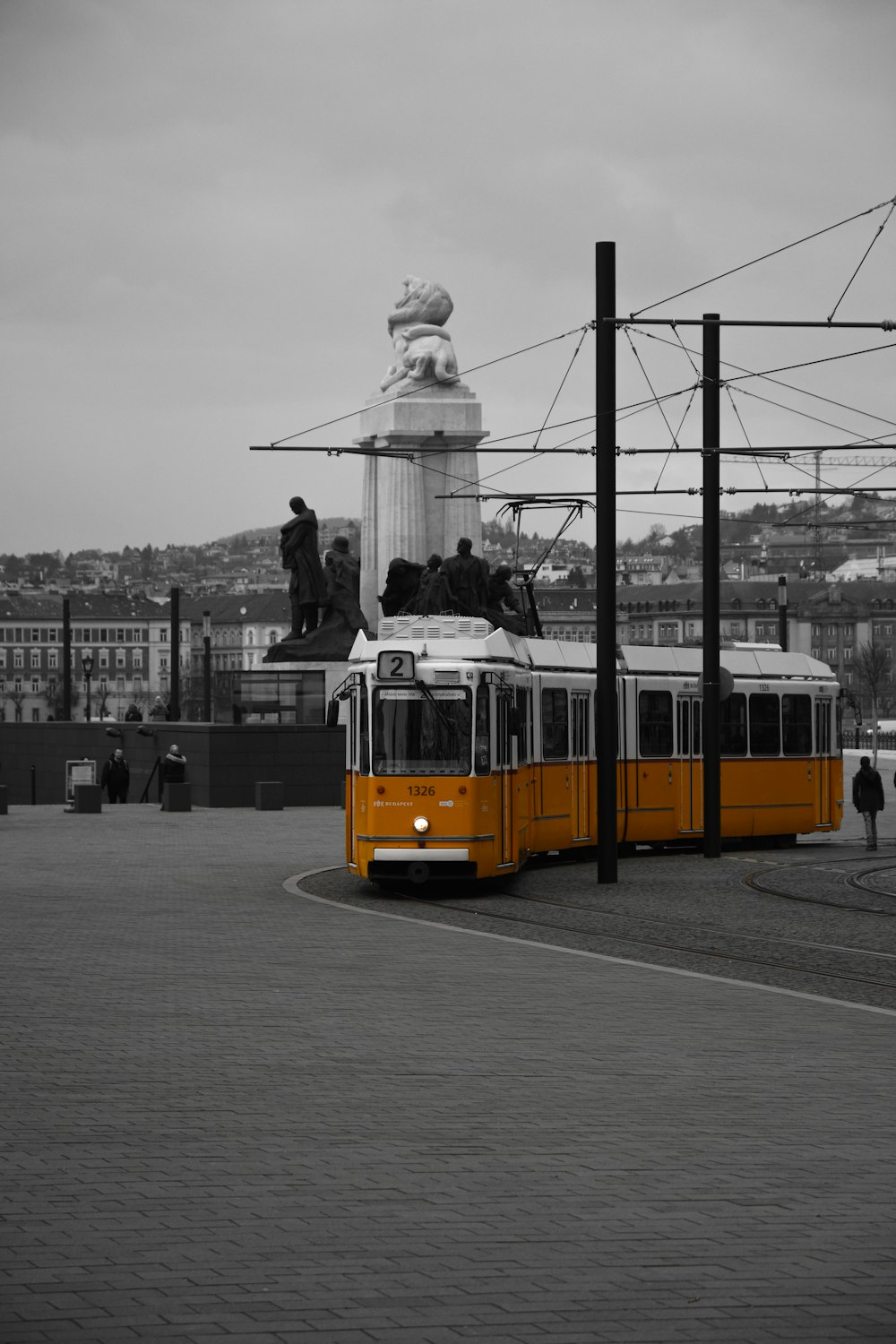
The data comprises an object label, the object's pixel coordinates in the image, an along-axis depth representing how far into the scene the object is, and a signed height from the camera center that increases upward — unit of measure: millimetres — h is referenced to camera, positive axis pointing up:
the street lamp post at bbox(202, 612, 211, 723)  53384 +2861
